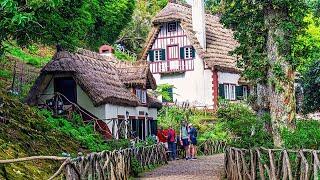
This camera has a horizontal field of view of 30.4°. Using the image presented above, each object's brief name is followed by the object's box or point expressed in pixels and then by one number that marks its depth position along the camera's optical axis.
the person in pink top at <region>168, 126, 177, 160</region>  29.86
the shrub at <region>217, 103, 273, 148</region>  16.91
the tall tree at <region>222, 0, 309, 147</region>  16.23
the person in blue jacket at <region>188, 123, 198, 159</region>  29.43
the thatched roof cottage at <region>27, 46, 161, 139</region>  32.25
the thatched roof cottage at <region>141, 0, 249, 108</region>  49.56
